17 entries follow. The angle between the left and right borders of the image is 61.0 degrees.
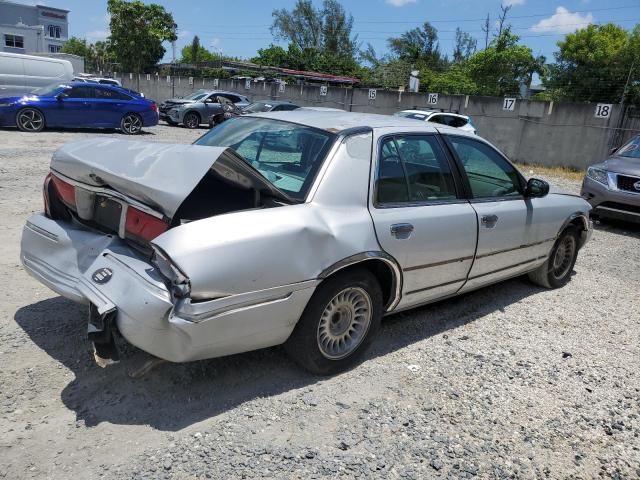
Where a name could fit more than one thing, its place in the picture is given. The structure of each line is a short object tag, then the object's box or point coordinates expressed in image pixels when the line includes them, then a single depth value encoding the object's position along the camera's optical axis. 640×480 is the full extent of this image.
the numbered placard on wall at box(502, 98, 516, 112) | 19.91
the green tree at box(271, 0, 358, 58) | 78.94
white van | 16.77
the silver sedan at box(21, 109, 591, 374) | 2.75
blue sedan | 14.18
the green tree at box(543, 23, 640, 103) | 33.88
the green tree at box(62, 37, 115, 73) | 64.19
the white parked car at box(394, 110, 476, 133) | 15.70
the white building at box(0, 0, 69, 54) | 61.72
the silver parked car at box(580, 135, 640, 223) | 8.62
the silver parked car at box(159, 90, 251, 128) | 20.48
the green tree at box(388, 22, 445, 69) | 72.51
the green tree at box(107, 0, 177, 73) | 49.56
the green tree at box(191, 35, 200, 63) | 77.31
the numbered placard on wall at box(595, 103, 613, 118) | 17.70
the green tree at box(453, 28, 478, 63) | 74.44
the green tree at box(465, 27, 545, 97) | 42.94
